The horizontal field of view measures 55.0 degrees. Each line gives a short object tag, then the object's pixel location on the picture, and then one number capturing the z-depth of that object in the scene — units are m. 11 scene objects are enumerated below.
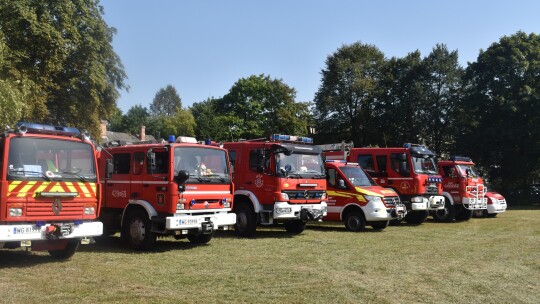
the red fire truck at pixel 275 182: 13.90
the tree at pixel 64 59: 22.03
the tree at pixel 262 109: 52.72
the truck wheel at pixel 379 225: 16.67
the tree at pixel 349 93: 45.28
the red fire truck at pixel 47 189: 8.52
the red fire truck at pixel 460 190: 20.75
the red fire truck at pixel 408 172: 18.02
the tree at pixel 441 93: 43.91
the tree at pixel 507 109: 36.91
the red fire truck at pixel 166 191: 11.06
